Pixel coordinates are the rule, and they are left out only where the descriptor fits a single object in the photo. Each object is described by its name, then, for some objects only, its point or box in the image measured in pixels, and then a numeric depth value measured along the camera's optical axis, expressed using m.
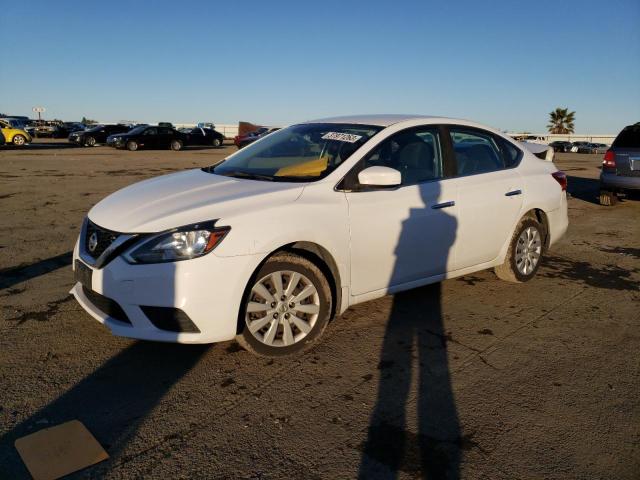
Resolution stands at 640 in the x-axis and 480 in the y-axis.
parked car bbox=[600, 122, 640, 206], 9.52
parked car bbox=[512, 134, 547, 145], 59.61
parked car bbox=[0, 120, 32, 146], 28.28
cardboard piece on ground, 2.32
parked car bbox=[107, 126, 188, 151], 28.17
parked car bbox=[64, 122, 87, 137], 40.76
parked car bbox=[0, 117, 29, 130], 38.94
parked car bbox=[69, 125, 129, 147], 31.38
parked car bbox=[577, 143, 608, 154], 50.59
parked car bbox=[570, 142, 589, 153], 51.94
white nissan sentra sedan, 3.08
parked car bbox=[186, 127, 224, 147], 33.79
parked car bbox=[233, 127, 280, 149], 30.47
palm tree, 79.88
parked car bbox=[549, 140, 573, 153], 52.25
